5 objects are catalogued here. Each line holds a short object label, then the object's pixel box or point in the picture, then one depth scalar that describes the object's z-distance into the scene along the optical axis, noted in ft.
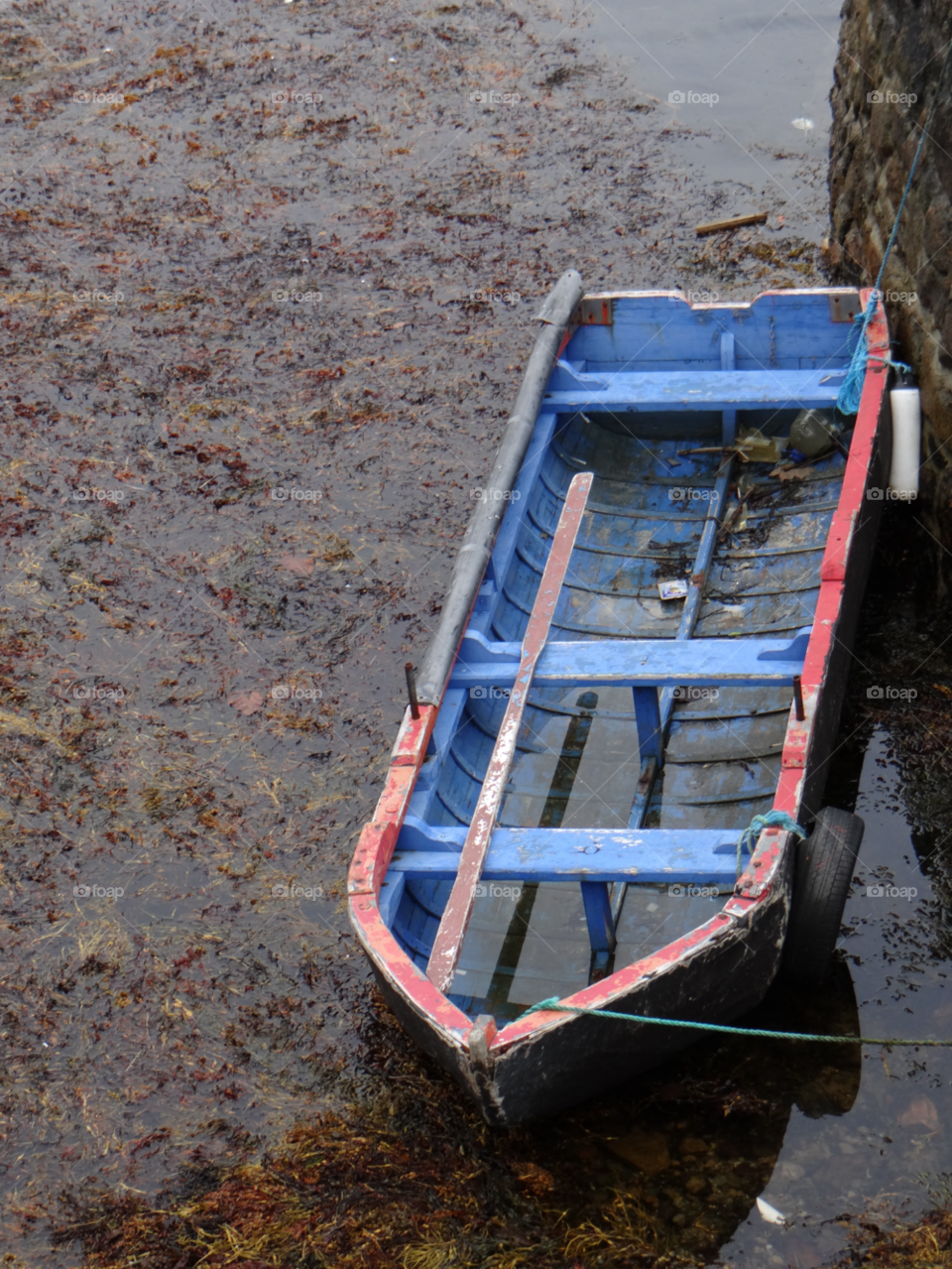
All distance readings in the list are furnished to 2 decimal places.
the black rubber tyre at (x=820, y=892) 34.83
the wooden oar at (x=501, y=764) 33.27
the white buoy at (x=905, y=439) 49.34
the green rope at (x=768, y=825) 33.71
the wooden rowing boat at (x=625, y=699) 32.40
